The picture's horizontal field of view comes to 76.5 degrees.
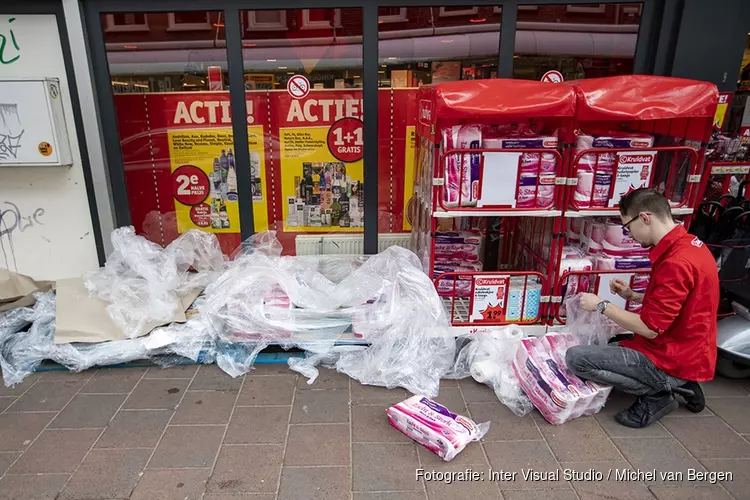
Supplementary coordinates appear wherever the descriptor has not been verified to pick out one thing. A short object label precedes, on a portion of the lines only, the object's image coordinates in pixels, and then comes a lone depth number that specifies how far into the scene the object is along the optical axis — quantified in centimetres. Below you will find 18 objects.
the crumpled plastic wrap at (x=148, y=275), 367
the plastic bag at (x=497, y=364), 310
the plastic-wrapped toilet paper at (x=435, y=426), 264
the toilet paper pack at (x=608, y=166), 338
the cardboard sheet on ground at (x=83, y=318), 351
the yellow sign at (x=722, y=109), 396
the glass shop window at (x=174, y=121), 420
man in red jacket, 265
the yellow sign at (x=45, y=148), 396
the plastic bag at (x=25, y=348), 344
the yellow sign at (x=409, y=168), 458
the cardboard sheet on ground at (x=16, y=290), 390
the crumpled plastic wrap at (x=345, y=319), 339
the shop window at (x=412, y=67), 416
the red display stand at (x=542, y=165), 320
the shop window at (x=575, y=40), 411
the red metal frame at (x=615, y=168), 330
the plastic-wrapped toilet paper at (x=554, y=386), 288
